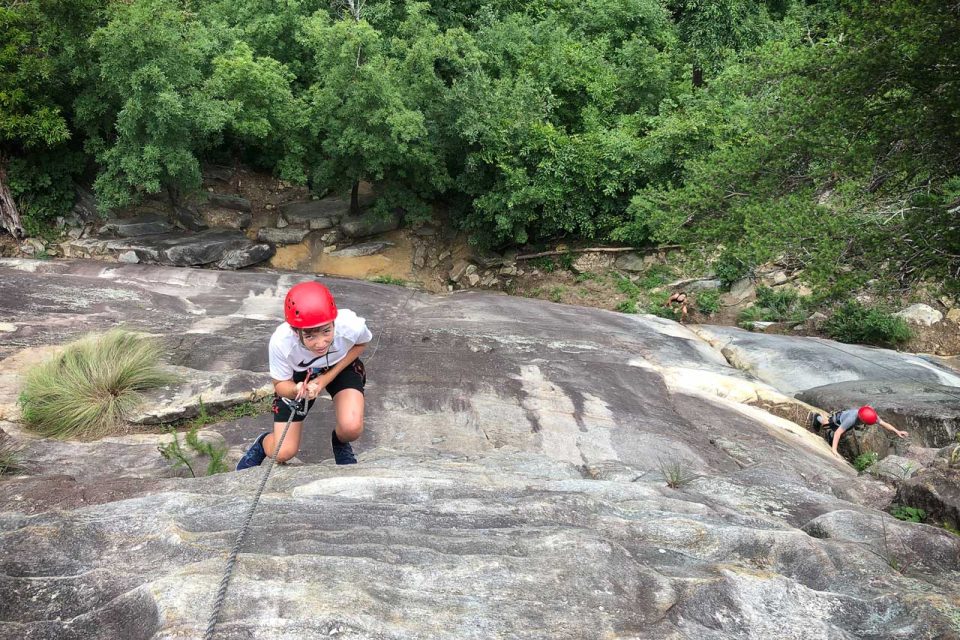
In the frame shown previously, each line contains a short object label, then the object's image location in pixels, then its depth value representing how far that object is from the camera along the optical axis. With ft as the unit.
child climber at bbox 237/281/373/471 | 13.55
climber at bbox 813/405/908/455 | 26.40
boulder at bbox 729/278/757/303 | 54.19
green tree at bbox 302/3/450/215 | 52.49
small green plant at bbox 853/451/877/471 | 26.32
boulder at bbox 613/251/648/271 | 59.62
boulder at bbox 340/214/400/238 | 61.05
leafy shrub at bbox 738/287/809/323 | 51.03
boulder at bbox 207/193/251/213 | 62.08
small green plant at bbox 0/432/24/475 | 16.14
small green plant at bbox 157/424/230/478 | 16.72
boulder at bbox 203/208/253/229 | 60.70
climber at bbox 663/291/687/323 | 51.49
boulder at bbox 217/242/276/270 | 55.83
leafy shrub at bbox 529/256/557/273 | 62.13
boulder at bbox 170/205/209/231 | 57.72
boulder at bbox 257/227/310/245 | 60.34
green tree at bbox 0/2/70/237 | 46.70
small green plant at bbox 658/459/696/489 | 16.81
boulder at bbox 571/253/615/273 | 61.05
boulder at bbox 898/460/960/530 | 15.55
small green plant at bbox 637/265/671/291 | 57.57
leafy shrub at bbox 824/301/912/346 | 46.78
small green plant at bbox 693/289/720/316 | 53.47
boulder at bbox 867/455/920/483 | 22.25
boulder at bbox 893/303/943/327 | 48.98
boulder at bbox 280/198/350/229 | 61.62
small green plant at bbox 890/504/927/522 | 16.38
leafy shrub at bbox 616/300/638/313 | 54.08
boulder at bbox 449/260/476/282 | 62.59
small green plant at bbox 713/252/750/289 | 53.11
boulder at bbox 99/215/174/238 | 54.80
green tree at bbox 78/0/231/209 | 46.32
